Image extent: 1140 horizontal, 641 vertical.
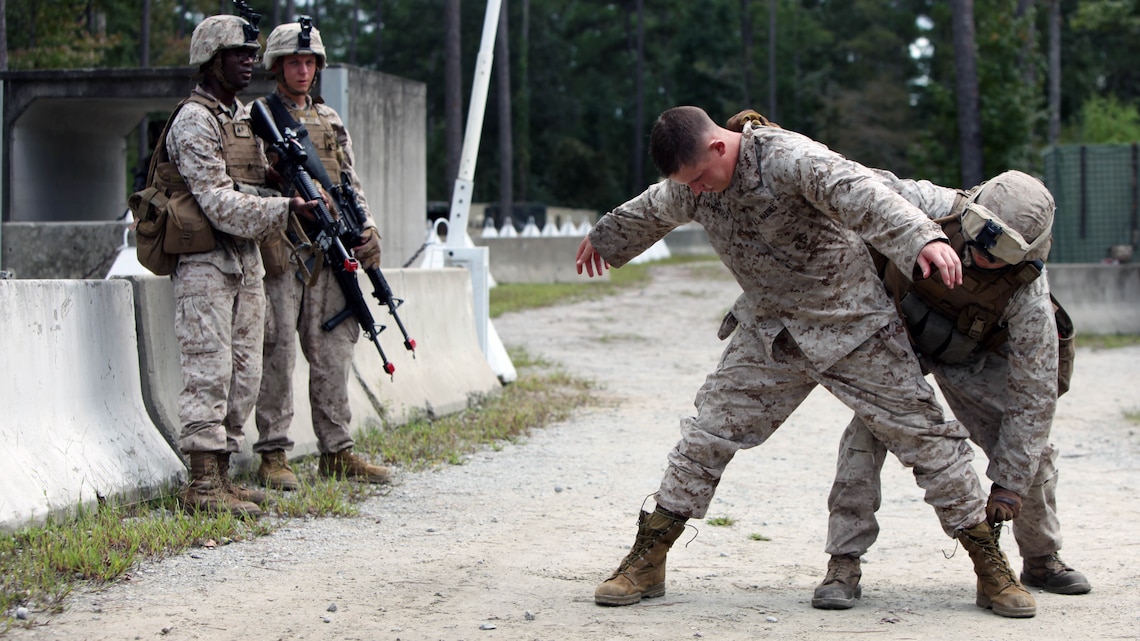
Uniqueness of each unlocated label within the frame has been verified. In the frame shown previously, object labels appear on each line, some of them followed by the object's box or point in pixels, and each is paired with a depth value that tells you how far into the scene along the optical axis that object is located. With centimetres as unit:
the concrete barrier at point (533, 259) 2595
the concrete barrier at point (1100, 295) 1509
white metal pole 977
